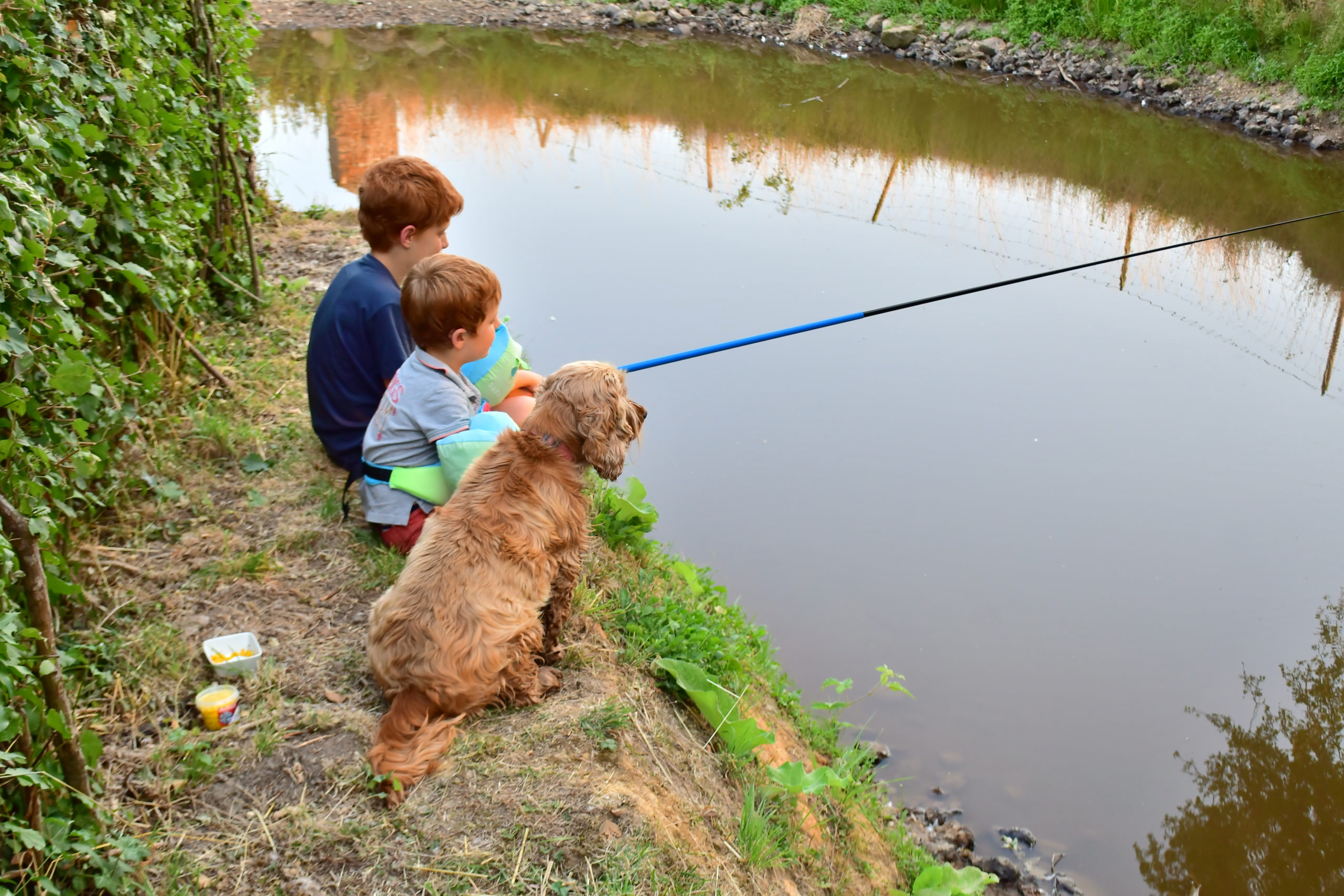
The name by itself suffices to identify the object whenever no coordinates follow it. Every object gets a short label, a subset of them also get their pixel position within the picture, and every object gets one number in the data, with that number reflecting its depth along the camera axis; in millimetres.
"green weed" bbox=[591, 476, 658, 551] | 4680
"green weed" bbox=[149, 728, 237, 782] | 2789
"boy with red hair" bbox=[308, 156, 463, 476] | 4141
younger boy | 3656
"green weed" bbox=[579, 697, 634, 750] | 3094
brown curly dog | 2902
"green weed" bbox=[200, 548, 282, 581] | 3736
